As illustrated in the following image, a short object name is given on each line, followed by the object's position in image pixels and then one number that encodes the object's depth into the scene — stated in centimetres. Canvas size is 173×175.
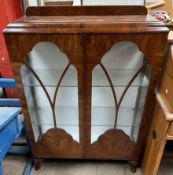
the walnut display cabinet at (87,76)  97
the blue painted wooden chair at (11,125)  110
